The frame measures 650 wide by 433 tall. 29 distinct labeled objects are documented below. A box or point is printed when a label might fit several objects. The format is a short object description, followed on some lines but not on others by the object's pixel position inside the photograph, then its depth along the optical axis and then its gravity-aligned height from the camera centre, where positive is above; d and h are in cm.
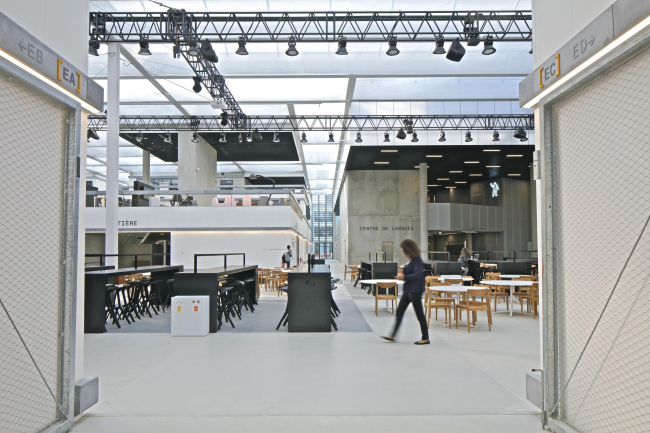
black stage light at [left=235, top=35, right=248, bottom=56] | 1057 +436
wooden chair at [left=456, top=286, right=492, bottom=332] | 717 -103
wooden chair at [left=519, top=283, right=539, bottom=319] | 881 -111
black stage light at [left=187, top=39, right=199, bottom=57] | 1062 +431
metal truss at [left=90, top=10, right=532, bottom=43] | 1041 +487
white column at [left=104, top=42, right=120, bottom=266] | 1328 +255
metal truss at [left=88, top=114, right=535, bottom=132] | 1775 +461
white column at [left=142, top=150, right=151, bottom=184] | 2532 +397
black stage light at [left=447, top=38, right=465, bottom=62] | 989 +394
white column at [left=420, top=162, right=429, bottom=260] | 2548 +159
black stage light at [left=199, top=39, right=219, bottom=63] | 1030 +411
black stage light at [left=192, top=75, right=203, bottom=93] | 1286 +419
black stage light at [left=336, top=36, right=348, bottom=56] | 1031 +425
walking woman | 617 -66
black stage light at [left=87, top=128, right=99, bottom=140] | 1845 +413
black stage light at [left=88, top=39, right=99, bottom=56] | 1111 +454
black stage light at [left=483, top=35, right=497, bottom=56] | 1033 +426
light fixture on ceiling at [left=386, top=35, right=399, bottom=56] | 1031 +424
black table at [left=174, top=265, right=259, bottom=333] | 757 -73
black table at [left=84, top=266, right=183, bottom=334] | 748 -99
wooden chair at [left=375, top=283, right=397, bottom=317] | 877 -107
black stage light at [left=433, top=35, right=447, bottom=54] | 1029 +421
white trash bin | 698 -117
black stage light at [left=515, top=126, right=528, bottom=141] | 1666 +371
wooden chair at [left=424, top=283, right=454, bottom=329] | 766 -107
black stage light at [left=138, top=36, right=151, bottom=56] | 1073 +442
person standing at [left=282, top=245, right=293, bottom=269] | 1726 -71
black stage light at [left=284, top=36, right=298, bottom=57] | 1059 +426
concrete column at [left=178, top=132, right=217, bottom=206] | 2150 +335
